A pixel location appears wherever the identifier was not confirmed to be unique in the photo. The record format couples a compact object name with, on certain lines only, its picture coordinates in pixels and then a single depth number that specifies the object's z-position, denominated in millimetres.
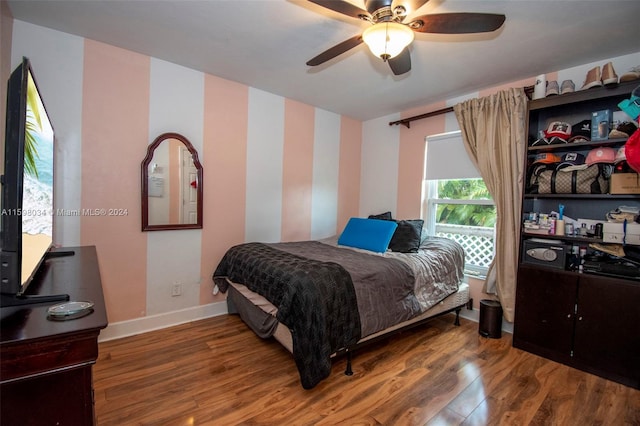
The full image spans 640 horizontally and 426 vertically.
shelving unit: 2045
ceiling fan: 1458
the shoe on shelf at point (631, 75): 2014
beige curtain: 2715
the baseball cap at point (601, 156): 2195
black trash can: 2709
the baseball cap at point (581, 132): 2344
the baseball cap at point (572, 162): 2328
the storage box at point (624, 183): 2023
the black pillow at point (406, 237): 2924
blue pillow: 2998
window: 3152
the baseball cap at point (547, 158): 2481
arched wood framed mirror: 2637
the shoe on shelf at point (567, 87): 2340
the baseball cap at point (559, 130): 2404
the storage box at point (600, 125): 2213
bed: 1867
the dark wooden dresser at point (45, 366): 736
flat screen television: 851
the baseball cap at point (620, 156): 2092
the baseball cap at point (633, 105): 1973
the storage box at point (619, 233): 2029
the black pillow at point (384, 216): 3740
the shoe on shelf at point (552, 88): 2404
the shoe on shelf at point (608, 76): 2084
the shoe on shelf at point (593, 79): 2170
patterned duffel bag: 2230
